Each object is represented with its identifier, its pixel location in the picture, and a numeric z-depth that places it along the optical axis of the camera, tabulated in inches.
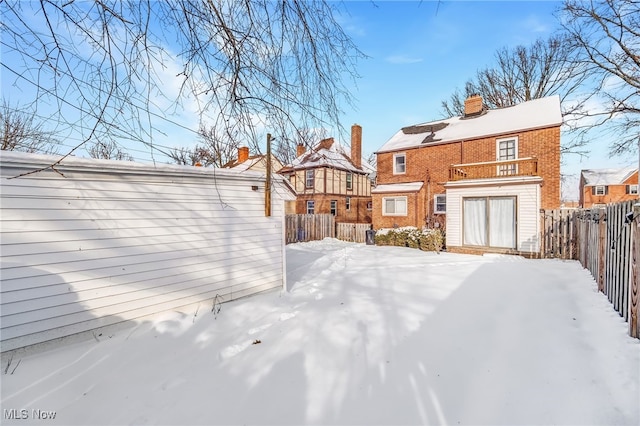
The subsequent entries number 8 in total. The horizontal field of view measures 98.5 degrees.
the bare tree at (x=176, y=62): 79.4
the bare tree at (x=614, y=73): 447.5
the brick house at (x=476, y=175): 414.6
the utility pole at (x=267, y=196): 225.9
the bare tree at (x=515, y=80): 710.5
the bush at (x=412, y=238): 470.0
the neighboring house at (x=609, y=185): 1239.5
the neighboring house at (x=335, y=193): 853.2
